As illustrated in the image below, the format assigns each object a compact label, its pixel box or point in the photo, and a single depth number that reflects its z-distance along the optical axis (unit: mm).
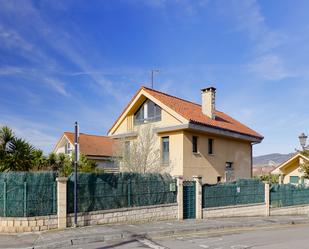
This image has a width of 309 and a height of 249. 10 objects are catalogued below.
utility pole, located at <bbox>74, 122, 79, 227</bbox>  10742
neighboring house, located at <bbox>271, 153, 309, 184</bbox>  24855
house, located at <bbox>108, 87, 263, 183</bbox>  18749
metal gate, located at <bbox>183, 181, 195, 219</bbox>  13910
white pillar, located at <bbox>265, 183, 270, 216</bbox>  17433
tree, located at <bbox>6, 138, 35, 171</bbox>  12211
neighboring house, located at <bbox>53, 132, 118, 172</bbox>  30264
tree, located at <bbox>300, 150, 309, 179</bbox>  21064
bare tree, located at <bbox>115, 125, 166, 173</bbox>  19160
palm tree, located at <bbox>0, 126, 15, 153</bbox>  12173
